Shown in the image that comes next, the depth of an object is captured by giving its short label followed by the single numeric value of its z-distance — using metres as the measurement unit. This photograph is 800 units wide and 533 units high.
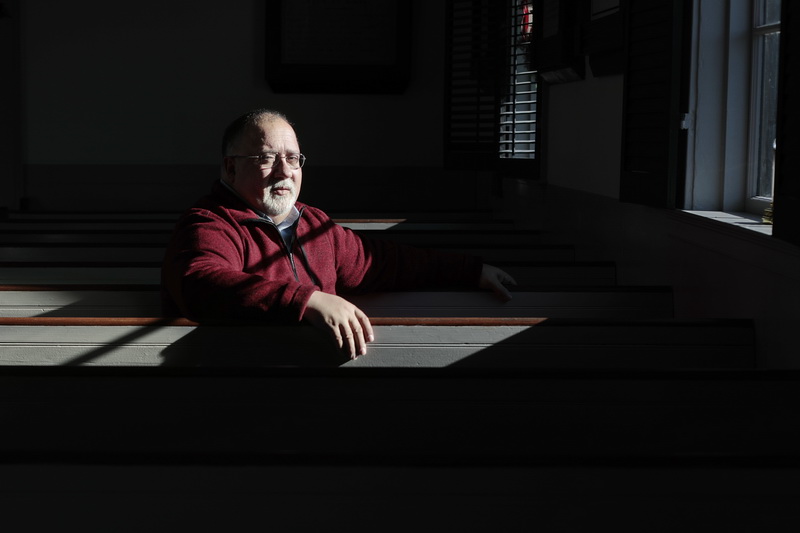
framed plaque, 6.99
